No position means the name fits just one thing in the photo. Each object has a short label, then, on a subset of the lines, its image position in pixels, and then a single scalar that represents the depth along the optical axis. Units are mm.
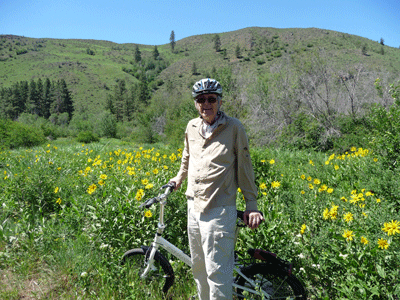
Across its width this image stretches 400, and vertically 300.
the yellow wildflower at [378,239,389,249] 1993
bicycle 2137
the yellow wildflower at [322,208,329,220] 2545
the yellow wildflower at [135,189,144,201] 2965
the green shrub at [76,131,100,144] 37594
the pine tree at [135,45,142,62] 141750
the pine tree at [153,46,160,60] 146188
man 1908
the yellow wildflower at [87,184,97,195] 3182
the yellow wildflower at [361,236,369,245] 2062
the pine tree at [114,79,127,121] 71312
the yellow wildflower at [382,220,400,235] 2004
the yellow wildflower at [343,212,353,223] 2423
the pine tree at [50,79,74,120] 71562
